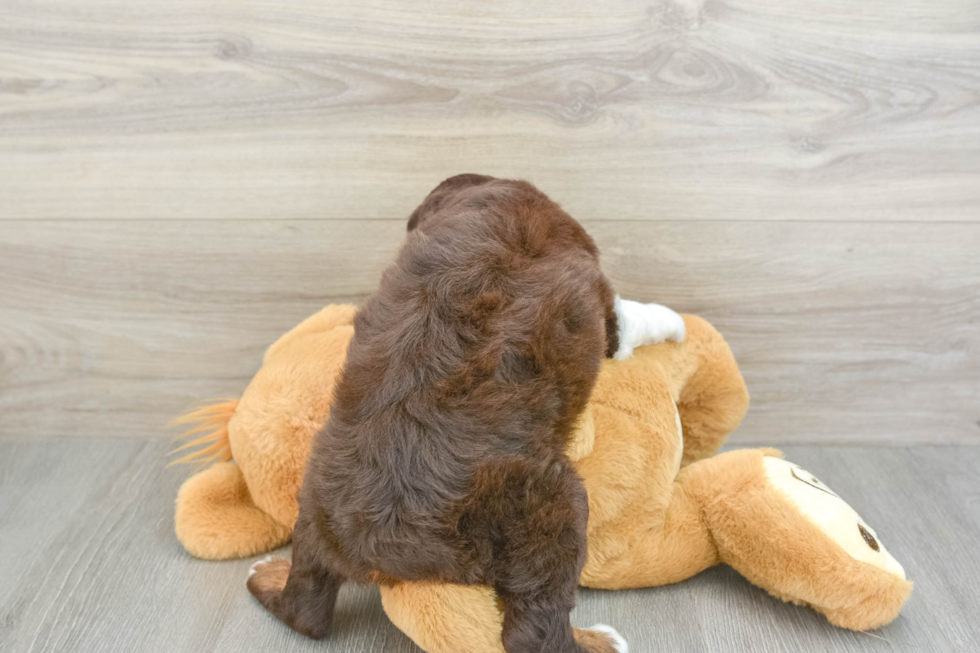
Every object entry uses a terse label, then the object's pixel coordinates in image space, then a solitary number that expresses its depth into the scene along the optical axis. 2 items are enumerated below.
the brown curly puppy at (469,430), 0.66
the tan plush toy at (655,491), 0.81
